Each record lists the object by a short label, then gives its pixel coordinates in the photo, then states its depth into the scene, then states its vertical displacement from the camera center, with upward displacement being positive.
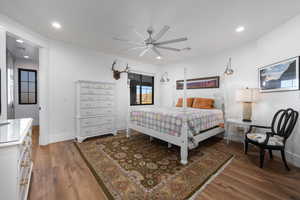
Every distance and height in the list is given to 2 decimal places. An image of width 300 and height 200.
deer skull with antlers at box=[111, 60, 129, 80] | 4.20 +0.99
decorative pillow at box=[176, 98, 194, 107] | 4.19 -0.10
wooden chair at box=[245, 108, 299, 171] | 2.02 -0.69
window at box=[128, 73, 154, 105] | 4.99 +0.44
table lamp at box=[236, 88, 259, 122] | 2.78 +0.04
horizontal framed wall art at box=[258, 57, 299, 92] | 2.16 +0.48
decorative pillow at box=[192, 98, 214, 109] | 3.71 -0.12
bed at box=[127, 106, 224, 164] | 2.22 -0.58
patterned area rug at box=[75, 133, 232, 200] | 1.56 -1.17
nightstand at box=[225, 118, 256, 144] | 2.77 -0.57
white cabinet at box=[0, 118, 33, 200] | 0.96 -0.55
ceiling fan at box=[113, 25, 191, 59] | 2.29 +1.09
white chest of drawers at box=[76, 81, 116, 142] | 3.18 -0.28
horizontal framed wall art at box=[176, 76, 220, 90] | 3.86 +0.59
